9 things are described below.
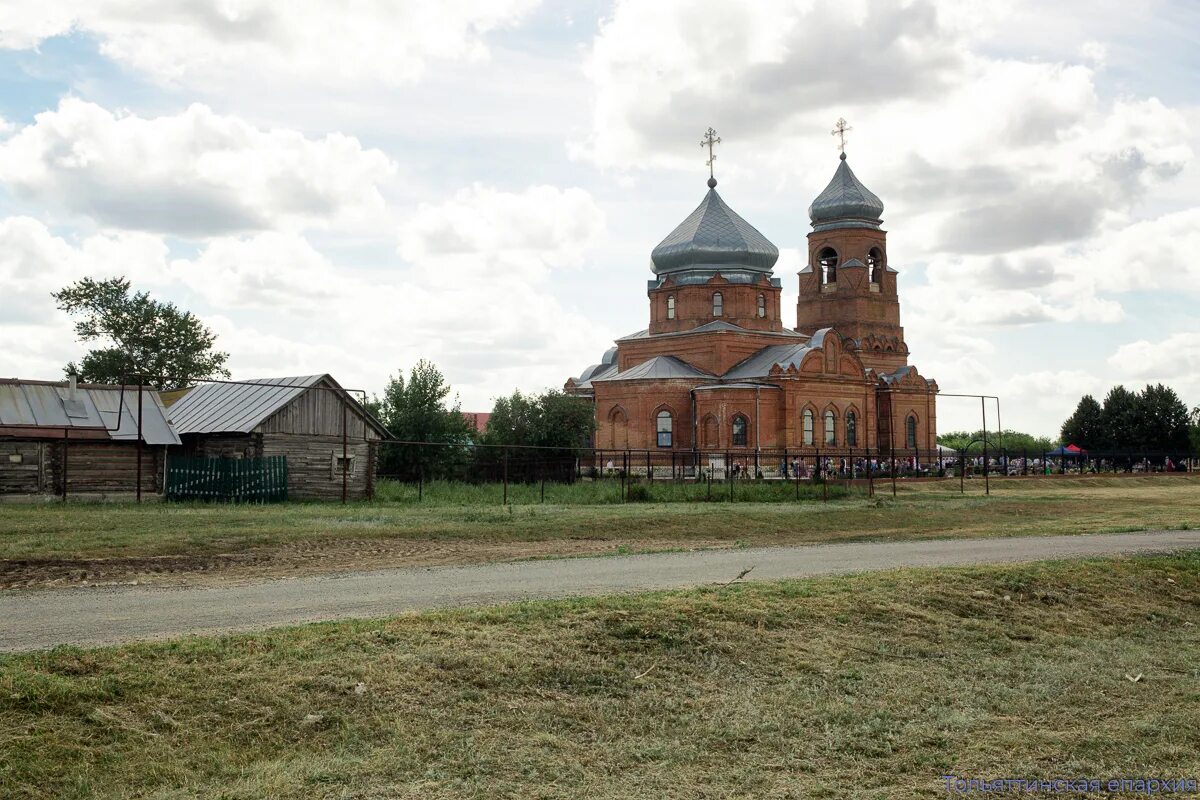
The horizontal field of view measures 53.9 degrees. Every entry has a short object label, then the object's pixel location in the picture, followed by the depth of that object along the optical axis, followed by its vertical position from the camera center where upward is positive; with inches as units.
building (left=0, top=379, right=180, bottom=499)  1208.2 +31.3
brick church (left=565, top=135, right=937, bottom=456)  2256.4 +234.5
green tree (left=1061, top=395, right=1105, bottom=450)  3233.3 +104.9
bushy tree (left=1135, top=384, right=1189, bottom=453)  3097.9 +107.0
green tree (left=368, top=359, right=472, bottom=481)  1737.2 +68.2
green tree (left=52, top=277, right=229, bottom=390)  2440.9 +292.2
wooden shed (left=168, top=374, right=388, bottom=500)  1330.0 +41.8
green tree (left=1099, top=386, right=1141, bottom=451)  3132.4 +114.2
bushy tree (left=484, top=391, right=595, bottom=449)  2021.4 +81.1
